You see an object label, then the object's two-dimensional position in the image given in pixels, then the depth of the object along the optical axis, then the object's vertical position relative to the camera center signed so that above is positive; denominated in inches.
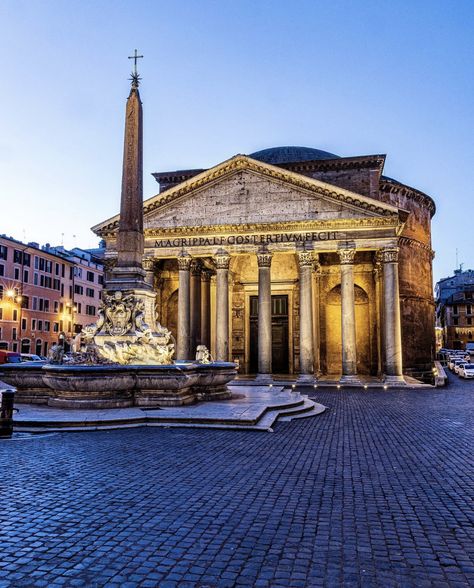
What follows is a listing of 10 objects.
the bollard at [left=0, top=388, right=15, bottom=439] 344.5 -48.7
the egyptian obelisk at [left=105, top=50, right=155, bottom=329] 527.8 +123.2
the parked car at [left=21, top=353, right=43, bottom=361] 1367.2 -37.1
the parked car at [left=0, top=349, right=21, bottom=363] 1203.9 -33.9
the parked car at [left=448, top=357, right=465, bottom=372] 1648.0 -84.3
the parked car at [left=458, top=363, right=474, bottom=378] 1325.0 -79.8
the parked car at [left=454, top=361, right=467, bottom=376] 1484.3 -79.9
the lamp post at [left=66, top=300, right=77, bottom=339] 2076.8 +145.1
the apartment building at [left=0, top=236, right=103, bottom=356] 1722.4 +195.2
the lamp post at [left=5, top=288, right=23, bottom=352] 1688.9 +136.6
